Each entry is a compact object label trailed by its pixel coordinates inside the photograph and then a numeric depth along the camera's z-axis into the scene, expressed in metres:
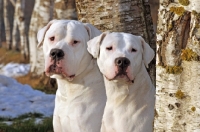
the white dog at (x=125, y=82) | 7.45
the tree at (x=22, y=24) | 34.05
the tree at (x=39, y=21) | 23.56
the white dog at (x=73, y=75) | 8.11
